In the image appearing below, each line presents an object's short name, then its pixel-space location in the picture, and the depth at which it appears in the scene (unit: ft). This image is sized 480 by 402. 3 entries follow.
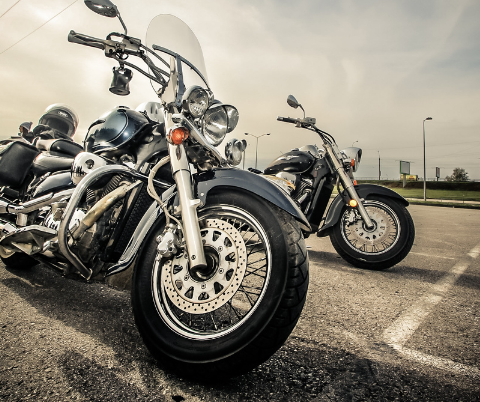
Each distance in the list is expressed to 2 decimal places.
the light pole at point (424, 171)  108.94
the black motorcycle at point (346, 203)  12.71
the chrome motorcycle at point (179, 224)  4.63
